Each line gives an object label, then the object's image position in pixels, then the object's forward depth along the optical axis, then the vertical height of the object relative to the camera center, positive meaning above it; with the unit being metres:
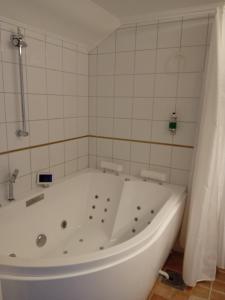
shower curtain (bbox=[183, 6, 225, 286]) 1.48 -0.44
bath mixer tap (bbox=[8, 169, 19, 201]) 1.52 -0.50
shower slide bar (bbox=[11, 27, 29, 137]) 1.45 +0.25
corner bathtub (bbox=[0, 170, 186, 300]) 0.97 -0.77
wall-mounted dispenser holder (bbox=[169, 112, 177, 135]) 1.89 -0.09
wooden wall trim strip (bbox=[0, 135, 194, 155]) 1.63 -0.28
